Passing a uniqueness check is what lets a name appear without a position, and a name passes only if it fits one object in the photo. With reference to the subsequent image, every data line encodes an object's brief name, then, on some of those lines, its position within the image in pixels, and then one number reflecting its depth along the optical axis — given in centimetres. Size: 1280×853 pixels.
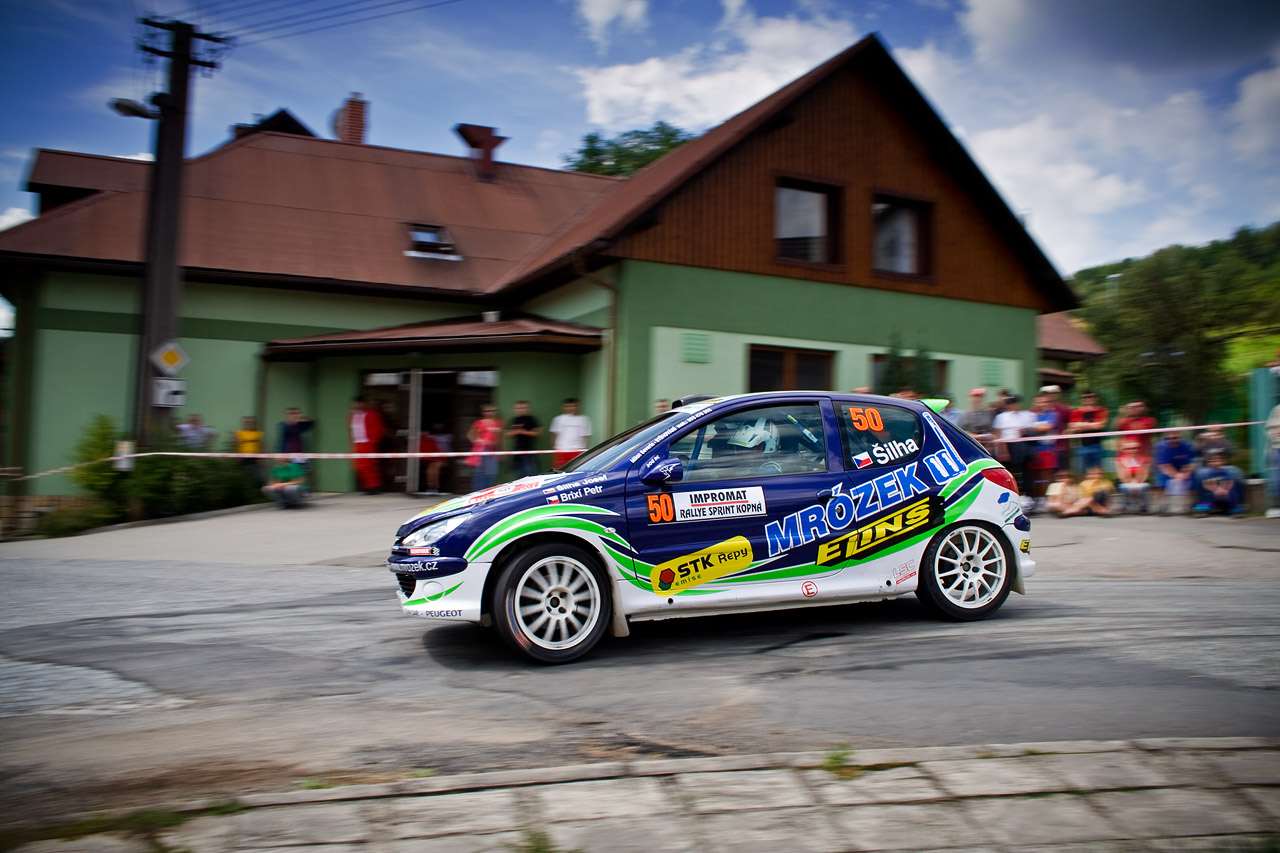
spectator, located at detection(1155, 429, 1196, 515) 1270
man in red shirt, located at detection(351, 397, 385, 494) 1784
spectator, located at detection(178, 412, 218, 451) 1602
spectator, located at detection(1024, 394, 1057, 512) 1345
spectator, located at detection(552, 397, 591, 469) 1528
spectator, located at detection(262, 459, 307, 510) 1530
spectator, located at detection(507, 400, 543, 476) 1546
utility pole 1587
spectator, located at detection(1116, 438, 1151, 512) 1293
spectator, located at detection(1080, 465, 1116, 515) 1288
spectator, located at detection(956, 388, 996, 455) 1390
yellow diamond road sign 1579
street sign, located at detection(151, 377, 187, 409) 1571
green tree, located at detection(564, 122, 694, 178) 3894
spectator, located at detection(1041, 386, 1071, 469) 1348
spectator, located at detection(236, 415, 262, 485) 1606
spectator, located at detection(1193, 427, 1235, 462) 1237
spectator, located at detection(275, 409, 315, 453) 1672
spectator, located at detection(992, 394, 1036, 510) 1355
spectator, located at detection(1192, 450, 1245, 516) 1238
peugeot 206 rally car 582
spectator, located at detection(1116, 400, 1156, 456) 1308
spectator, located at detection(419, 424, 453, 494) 1809
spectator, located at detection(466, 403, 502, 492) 1501
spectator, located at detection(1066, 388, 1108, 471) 1333
